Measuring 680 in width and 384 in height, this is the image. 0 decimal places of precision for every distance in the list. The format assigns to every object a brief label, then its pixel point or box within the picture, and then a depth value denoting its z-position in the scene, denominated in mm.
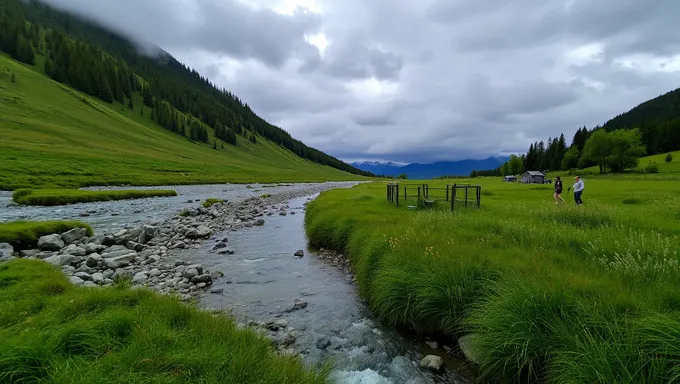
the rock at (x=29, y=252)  14091
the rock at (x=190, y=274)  12133
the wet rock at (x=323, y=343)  7598
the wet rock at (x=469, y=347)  6387
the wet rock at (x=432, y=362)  6730
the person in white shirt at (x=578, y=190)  26188
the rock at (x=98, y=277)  10914
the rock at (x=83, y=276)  10982
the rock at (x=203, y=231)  20264
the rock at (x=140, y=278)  11412
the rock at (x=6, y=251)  12919
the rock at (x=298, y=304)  9859
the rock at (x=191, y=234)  19875
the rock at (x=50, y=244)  15547
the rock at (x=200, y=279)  11859
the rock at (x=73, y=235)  16688
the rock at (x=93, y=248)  15012
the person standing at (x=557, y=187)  27619
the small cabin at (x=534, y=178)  109562
